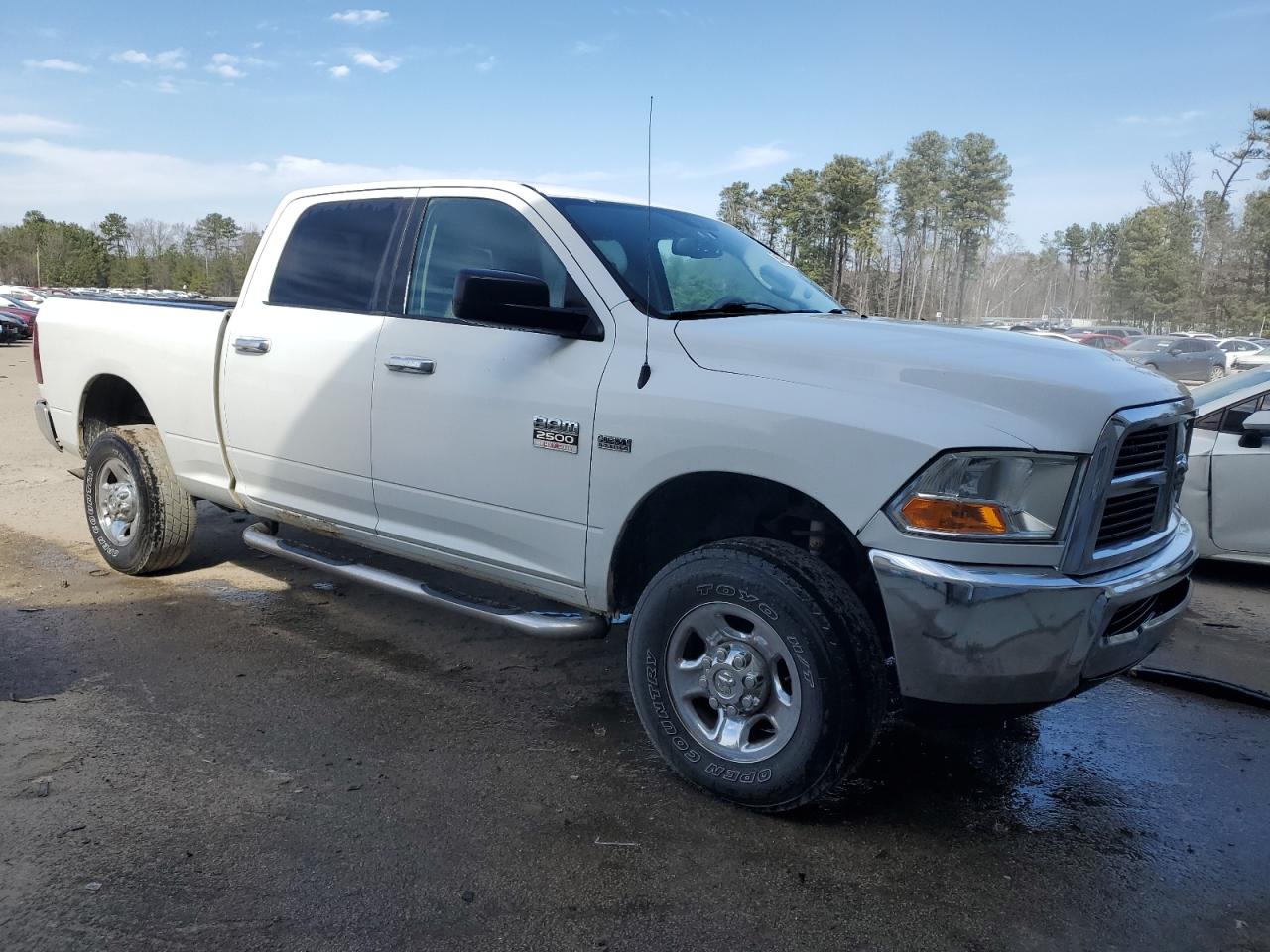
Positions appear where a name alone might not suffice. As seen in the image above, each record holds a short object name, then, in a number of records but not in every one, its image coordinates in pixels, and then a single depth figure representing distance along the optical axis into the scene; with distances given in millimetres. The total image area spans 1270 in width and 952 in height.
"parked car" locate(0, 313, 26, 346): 30466
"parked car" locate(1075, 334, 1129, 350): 26384
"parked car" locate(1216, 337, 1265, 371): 32906
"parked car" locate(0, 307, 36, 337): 32125
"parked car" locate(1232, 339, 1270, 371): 24609
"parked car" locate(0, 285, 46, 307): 41125
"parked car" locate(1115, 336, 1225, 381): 28466
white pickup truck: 2613
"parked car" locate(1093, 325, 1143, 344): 38969
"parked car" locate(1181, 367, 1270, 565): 5629
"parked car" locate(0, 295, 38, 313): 36719
